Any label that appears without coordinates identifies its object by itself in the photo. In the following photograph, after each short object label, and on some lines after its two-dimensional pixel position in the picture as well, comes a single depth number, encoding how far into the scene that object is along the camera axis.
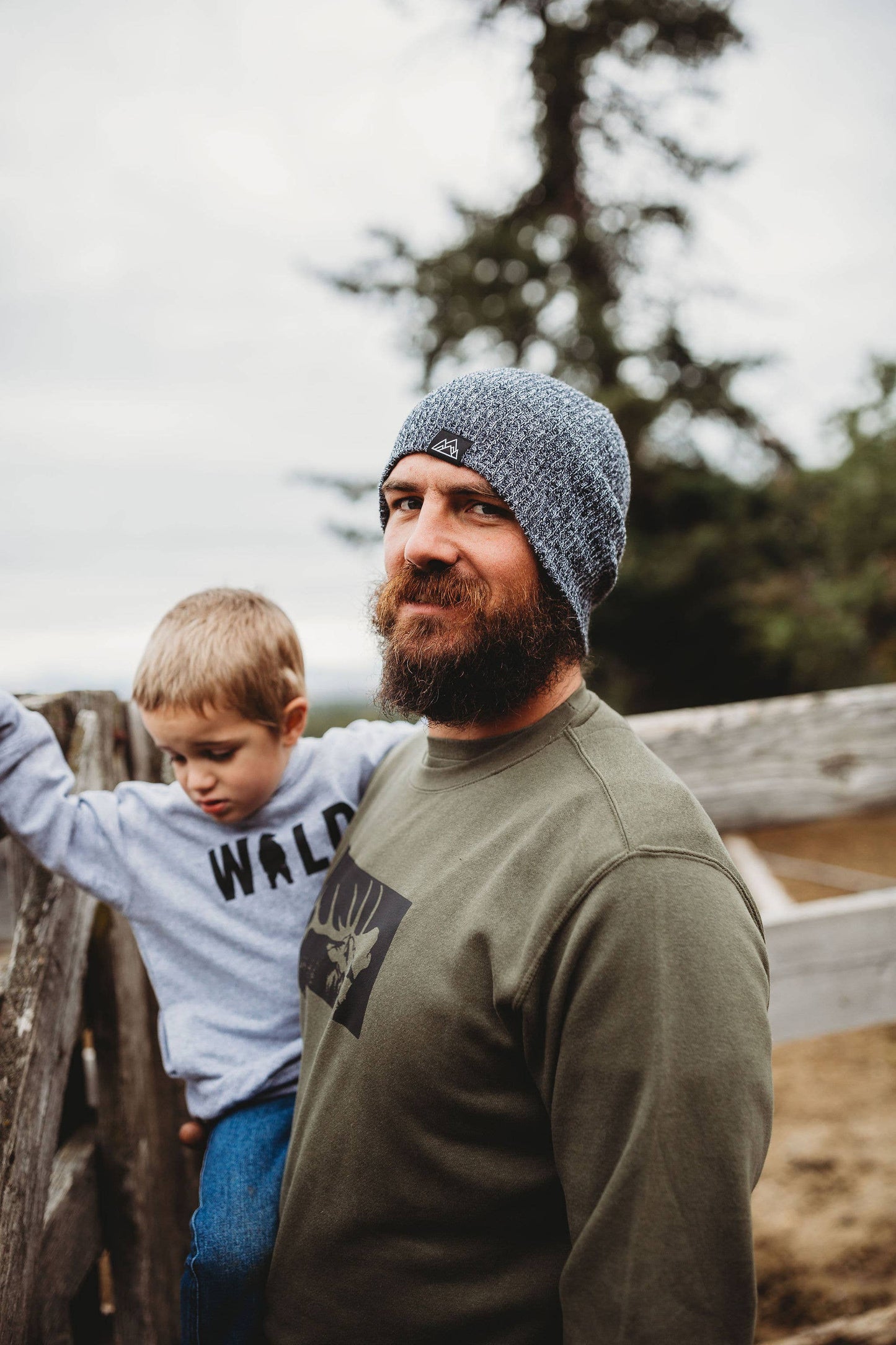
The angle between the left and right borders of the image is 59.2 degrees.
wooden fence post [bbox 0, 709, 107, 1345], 1.20
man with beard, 0.89
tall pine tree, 8.16
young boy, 1.45
